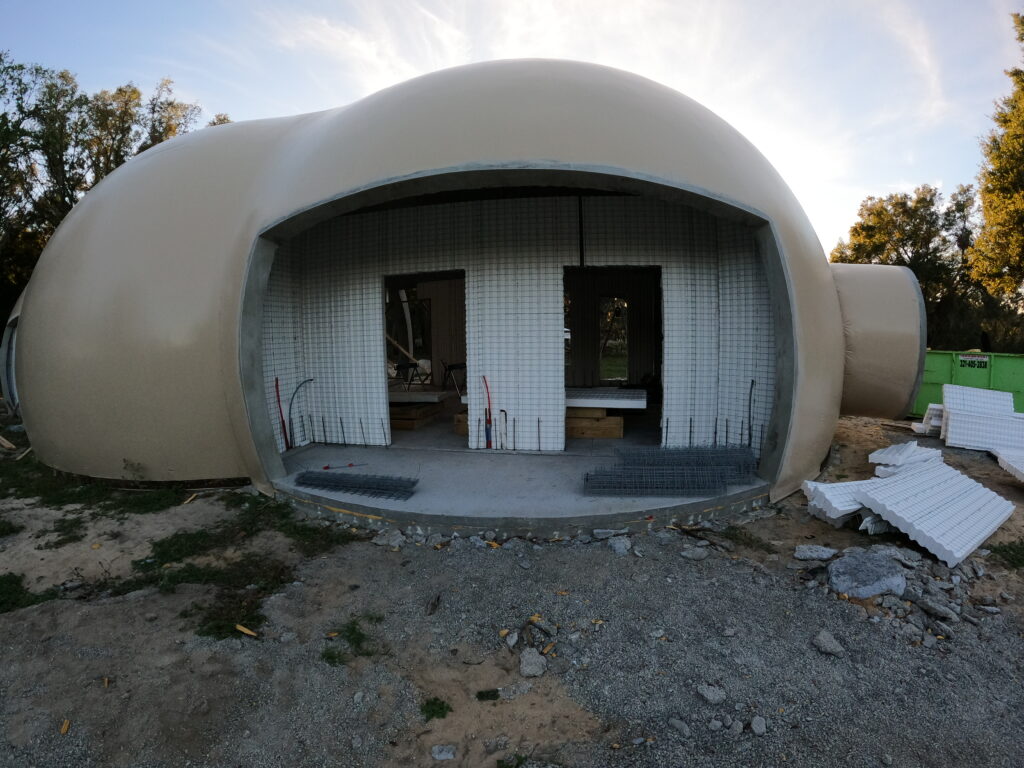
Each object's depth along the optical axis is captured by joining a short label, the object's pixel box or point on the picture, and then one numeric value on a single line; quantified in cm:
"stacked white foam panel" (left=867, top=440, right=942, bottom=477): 594
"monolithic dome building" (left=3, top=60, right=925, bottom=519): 490
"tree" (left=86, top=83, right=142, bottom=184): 1944
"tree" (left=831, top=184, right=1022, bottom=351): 2020
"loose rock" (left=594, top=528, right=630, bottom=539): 451
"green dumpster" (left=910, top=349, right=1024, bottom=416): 955
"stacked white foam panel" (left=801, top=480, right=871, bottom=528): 470
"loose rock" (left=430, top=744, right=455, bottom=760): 233
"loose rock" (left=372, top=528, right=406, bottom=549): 456
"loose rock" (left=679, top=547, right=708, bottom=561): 415
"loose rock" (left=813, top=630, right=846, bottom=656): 298
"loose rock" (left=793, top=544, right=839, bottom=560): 406
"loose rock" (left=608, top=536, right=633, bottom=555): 426
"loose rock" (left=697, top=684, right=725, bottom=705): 261
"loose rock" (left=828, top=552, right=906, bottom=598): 351
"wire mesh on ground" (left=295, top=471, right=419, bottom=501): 520
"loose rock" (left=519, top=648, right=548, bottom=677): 288
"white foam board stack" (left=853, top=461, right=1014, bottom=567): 408
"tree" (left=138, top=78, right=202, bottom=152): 2095
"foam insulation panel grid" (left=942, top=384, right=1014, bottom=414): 795
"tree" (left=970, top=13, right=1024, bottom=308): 1503
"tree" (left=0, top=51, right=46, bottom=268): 1537
